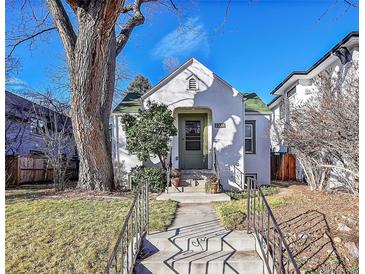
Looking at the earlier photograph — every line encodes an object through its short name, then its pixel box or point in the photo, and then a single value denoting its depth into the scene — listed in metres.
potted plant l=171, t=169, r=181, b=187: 9.50
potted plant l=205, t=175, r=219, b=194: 8.96
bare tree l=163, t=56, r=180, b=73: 28.79
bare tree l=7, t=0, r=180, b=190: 7.20
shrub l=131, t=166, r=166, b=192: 9.73
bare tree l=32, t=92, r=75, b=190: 9.64
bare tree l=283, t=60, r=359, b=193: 5.83
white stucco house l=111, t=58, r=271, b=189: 11.09
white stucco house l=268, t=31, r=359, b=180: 9.17
